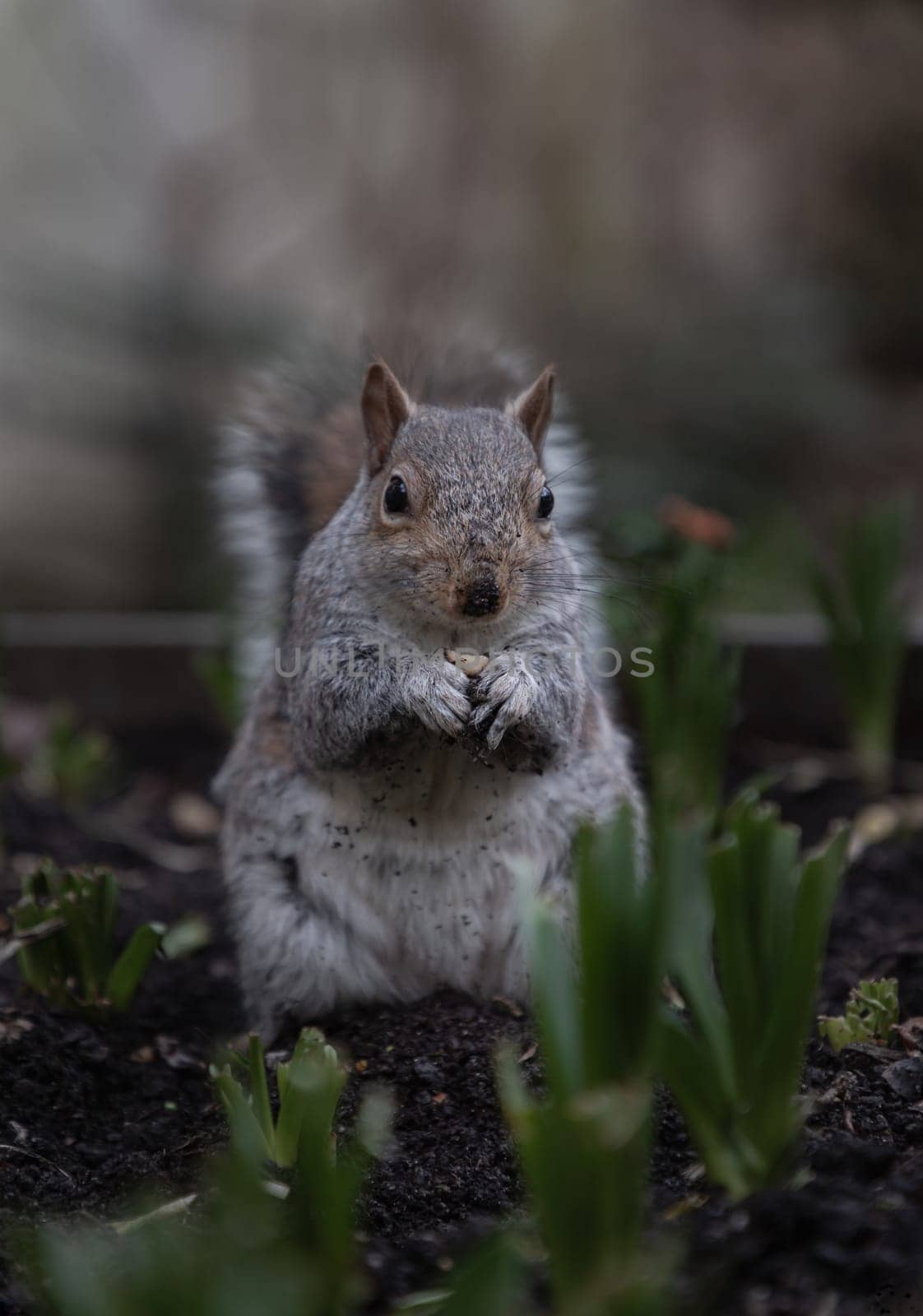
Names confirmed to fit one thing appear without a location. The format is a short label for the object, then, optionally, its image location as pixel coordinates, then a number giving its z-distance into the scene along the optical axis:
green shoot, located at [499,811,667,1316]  1.09
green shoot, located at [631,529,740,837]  2.80
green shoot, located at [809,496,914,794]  3.27
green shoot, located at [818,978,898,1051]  1.95
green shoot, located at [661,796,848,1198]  1.33
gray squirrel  2.05
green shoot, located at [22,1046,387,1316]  0.95
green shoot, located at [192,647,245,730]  3.57
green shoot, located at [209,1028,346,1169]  1.28
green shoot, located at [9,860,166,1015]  2.23
